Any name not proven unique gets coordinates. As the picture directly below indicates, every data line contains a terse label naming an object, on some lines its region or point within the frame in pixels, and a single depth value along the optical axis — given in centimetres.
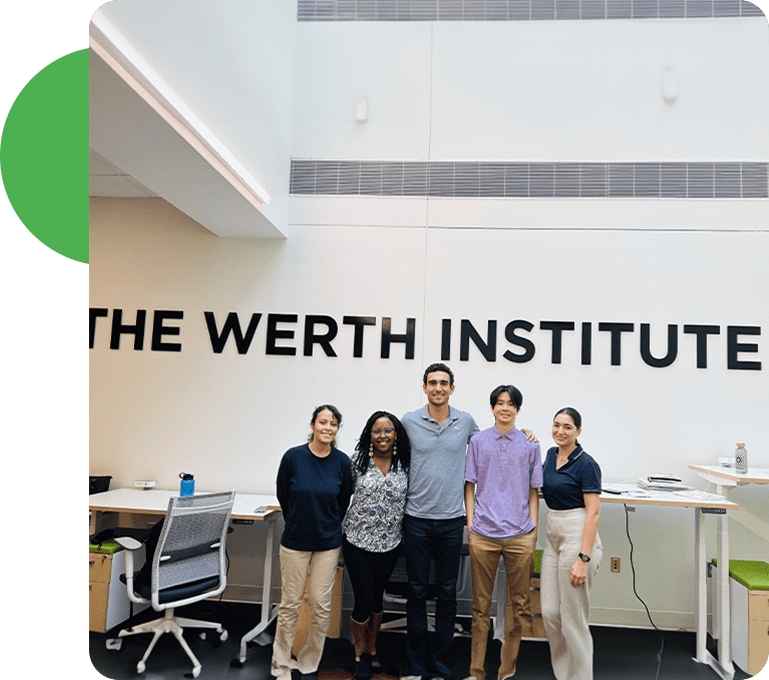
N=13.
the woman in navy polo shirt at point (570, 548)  315
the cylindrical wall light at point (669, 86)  484
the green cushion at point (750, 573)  364
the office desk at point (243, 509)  397
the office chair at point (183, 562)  344
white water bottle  406
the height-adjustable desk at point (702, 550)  375
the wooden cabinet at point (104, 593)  397
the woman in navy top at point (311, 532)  330
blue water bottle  441
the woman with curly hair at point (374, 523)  337
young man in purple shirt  328
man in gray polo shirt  336
